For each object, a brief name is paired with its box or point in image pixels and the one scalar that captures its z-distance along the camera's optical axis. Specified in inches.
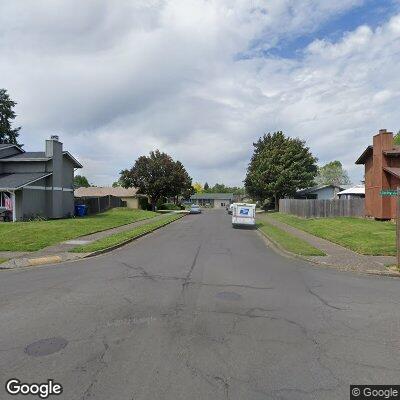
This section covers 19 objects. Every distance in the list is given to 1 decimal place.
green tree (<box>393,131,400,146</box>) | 2883.4
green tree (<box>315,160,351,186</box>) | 4136.8
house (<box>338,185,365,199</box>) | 1744.7
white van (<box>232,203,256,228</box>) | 1136.2
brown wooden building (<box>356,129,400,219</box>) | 1203.9
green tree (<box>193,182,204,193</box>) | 7012.3
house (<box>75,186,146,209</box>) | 2628.0
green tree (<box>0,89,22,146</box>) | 2405.3
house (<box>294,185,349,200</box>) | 2245.3
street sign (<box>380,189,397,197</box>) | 496.7
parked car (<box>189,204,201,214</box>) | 2316.7
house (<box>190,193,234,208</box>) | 5128.0
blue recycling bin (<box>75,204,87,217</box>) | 1480.1
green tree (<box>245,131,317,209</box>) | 2174.0
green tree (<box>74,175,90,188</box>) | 5241.1
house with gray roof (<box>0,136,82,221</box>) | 1117.1
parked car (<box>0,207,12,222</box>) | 1105.4
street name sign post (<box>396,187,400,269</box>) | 461.1
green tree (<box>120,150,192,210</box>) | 2281.0
